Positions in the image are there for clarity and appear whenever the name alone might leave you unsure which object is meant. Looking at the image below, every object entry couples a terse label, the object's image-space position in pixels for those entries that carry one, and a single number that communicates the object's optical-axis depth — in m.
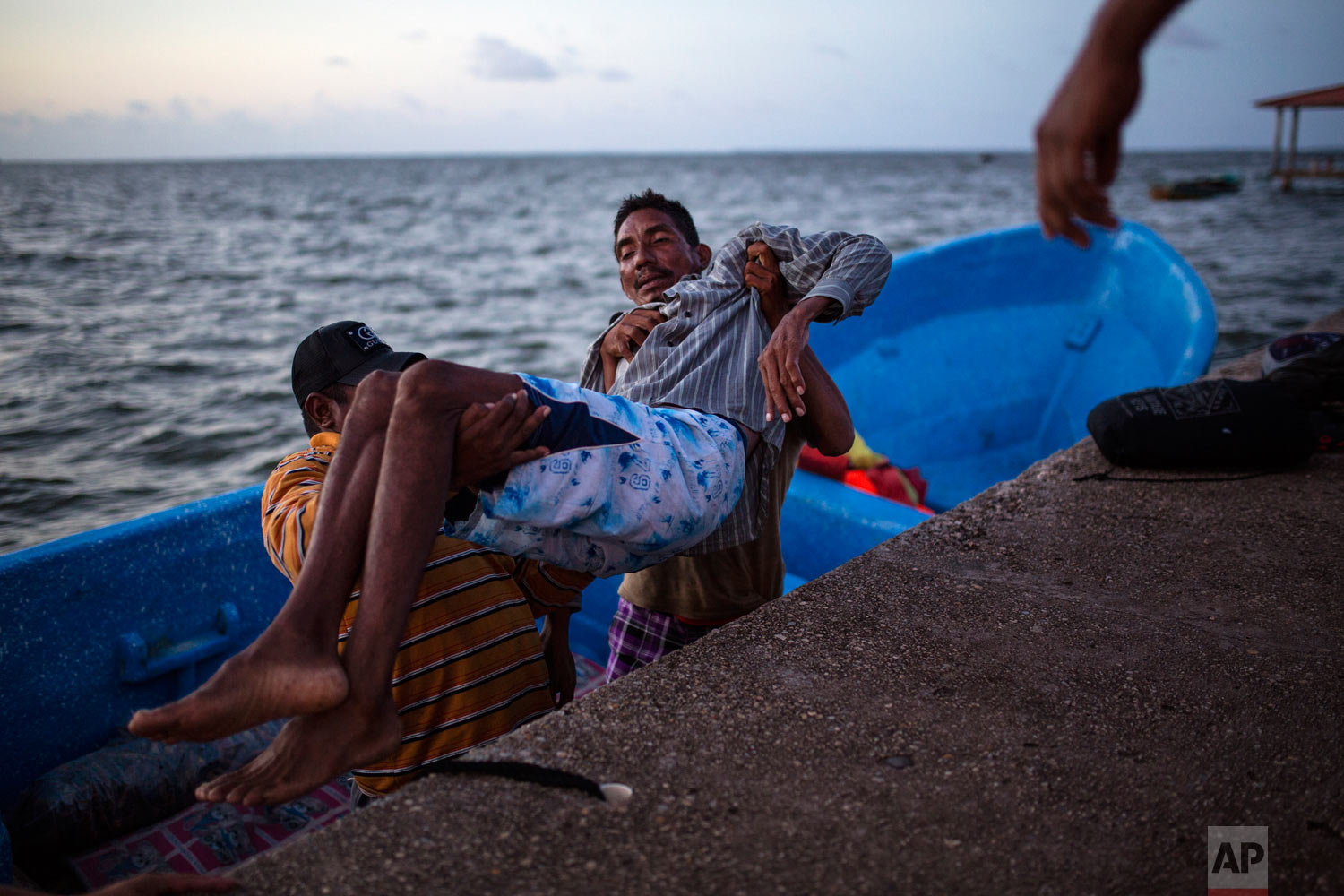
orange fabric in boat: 3.91
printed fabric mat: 2.55
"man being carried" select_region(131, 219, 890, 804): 1.45
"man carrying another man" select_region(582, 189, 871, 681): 2.42
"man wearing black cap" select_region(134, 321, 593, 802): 1.75
